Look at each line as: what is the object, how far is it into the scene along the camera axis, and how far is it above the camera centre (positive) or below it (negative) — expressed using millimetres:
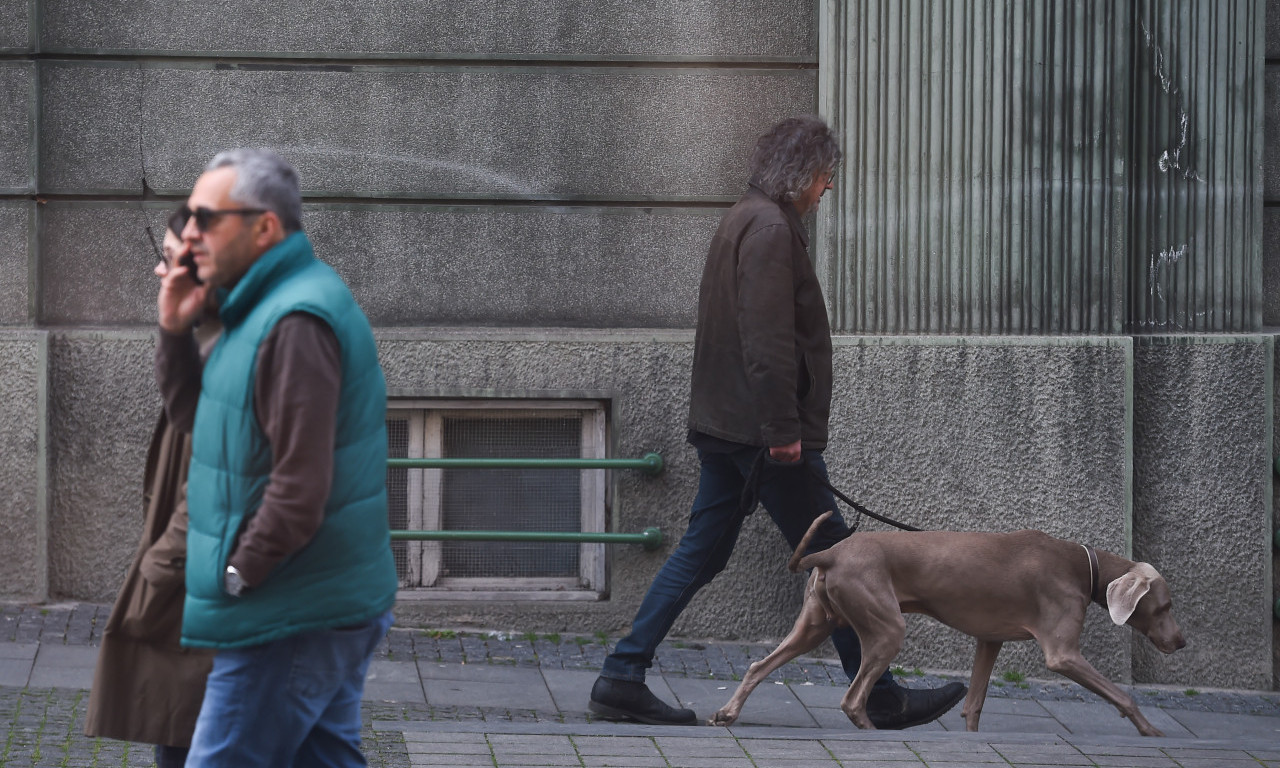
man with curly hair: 10344 -200
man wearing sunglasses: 5527 -207
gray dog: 10164 -791
